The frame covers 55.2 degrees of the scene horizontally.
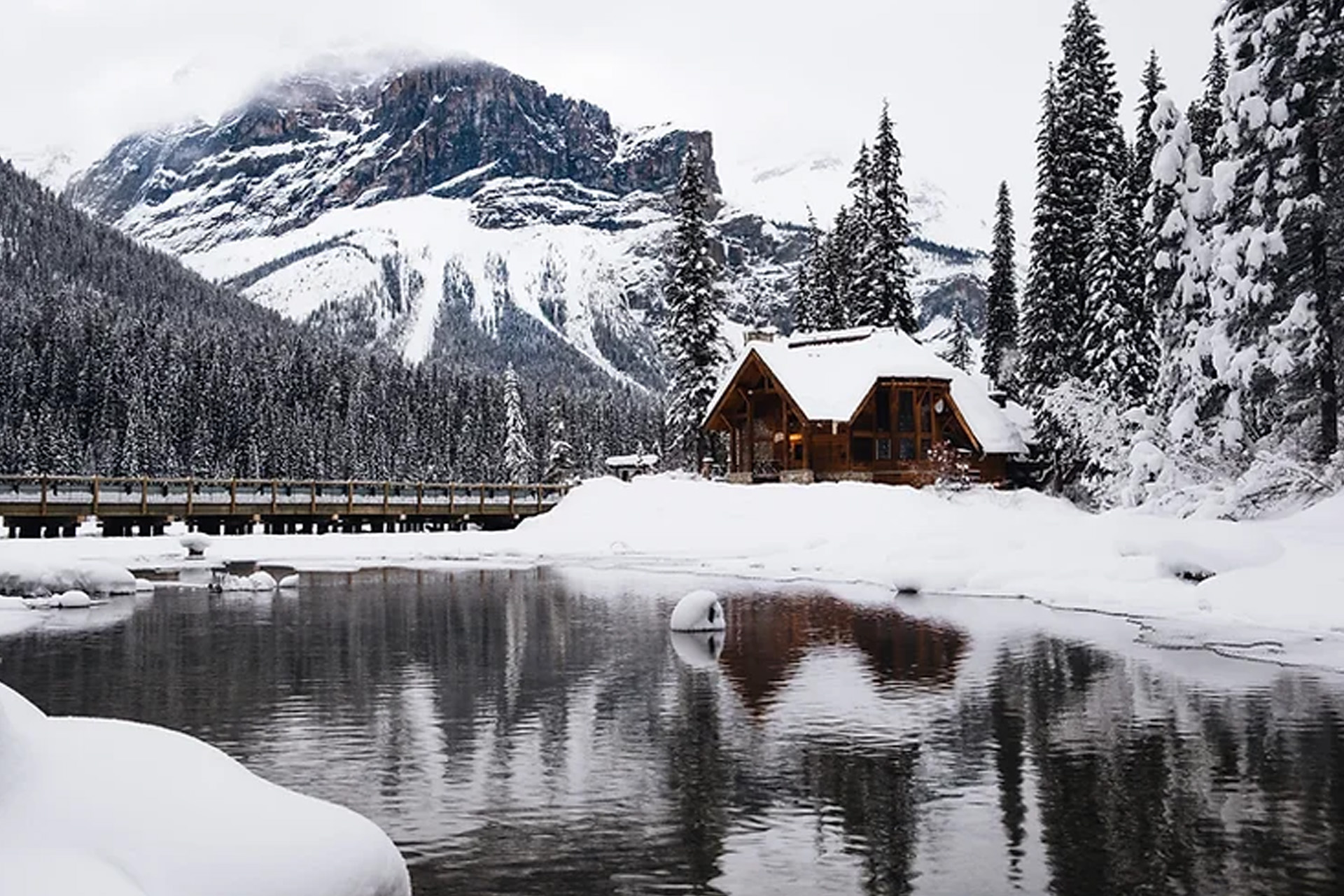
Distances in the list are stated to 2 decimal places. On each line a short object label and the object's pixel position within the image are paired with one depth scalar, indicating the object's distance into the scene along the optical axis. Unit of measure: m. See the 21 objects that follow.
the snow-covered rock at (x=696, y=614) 23.05
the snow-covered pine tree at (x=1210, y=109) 42.69
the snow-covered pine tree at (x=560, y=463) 87.75
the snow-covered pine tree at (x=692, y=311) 59.78
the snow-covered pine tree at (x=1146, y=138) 49.97
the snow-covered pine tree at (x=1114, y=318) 45.47
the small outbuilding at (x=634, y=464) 93.00
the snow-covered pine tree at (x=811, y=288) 73.94
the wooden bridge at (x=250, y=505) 51.56
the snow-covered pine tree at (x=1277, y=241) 29.27
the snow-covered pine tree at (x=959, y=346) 86.25
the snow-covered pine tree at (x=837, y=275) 71.56
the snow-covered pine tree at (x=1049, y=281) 52.19
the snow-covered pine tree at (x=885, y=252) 64.50
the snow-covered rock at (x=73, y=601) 28.47
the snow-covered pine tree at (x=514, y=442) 96.31
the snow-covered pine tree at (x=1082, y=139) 52.12
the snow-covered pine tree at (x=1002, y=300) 69.94
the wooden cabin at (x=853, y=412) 53.88
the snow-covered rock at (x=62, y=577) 30.05
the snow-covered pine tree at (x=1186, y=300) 31.31
